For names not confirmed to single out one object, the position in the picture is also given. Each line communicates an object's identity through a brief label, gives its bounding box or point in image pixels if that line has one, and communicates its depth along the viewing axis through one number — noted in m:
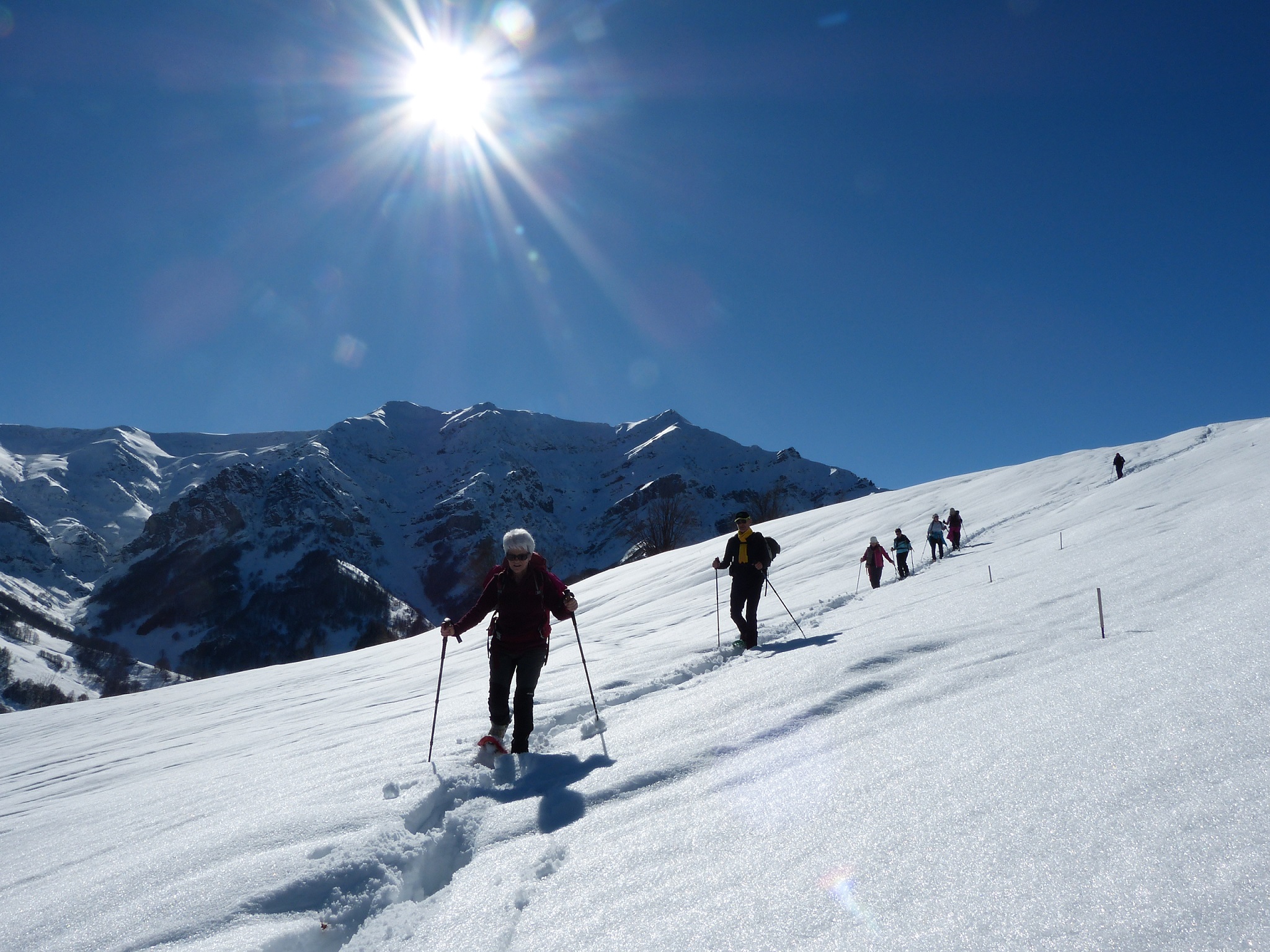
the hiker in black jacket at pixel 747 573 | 8.49
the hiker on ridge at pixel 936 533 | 17.22
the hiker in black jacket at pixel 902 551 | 15.27
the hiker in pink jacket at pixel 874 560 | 14.77
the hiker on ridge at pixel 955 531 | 18.03
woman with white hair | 5.14
